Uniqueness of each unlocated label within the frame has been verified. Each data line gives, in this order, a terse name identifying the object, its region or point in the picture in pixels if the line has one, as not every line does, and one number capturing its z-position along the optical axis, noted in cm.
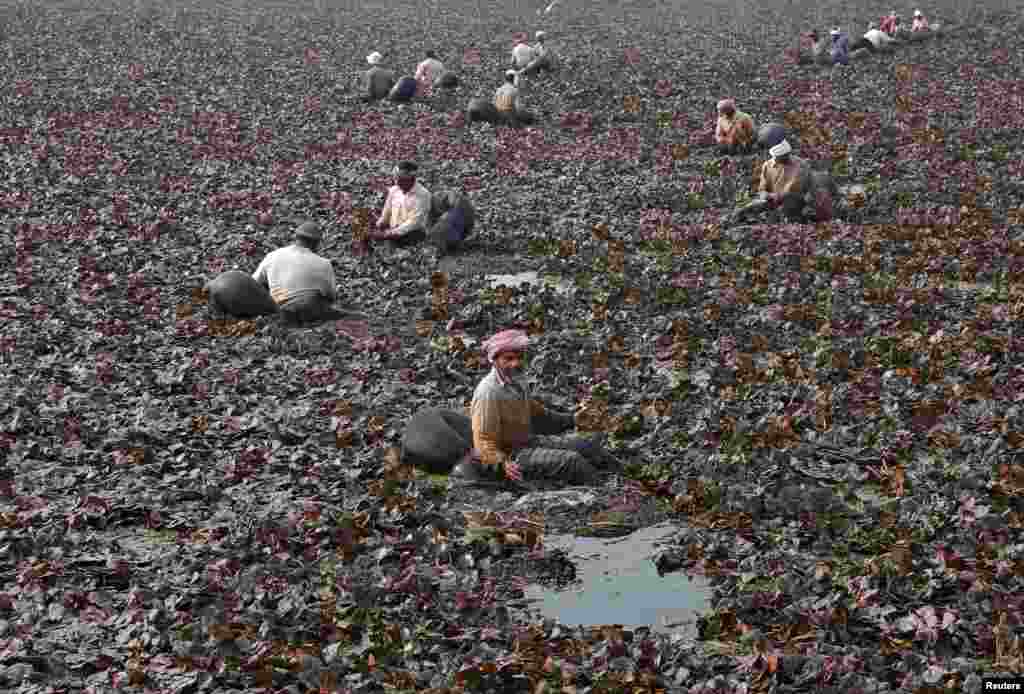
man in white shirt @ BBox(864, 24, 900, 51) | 4253
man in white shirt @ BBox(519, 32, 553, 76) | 4034
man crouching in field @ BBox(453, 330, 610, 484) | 1149
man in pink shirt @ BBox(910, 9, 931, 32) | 4566
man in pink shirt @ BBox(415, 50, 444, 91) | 3884
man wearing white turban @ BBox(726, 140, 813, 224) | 2247
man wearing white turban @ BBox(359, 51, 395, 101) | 3684
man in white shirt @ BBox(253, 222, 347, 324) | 1722
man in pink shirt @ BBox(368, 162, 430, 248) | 2103
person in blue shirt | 4069
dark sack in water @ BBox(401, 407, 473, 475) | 1211
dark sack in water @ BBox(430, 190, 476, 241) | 2134
